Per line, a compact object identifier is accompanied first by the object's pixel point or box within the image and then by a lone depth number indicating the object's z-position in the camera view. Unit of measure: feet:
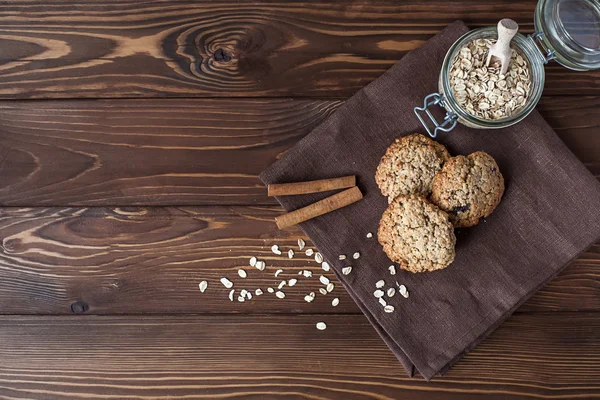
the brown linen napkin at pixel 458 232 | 3.84
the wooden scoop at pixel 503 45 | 3.33
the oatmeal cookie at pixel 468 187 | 3.63
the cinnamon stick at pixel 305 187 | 3.88
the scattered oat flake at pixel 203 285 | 4.15
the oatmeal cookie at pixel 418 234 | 3.61
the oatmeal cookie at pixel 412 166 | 3.75
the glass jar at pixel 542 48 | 3.63
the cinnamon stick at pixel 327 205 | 3.89
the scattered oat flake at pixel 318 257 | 4.13
